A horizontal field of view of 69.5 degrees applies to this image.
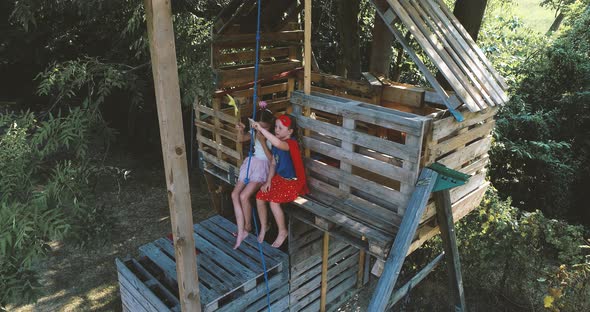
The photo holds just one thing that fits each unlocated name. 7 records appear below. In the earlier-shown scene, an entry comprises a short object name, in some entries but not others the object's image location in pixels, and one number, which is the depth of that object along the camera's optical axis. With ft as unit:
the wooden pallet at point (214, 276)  16.06
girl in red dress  15.07
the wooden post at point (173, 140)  9.59
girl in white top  16.43
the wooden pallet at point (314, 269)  18.39
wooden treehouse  12.98
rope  15.46
